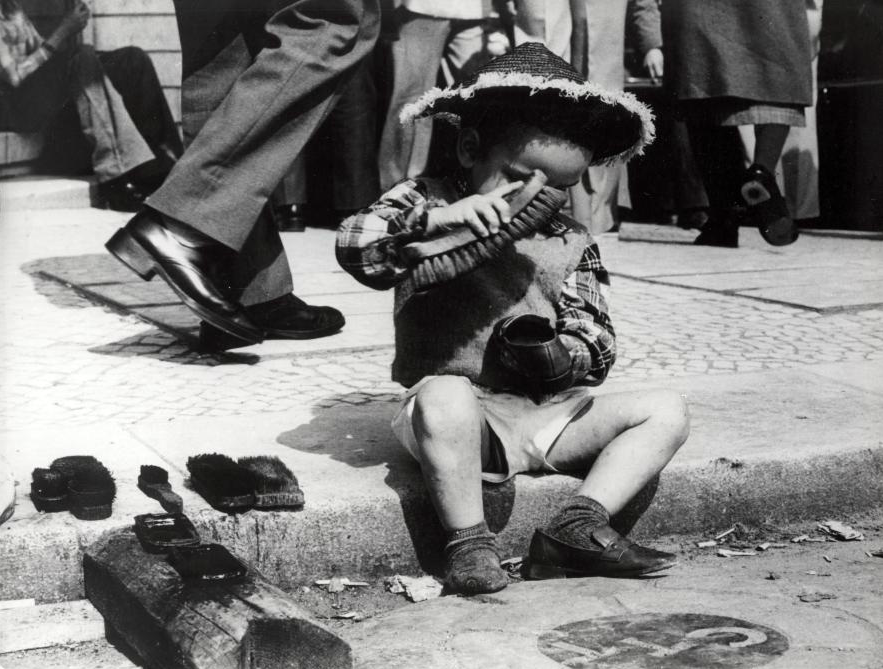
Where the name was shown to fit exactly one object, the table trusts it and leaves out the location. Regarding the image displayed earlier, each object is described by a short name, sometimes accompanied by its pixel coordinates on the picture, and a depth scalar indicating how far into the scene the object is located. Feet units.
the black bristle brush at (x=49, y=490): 8.30
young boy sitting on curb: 8.64
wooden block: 6.55
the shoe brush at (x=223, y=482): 8.43
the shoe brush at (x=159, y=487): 8.25
